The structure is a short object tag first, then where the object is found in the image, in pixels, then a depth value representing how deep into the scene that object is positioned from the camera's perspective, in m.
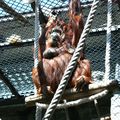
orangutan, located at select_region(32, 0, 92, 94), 4.52
